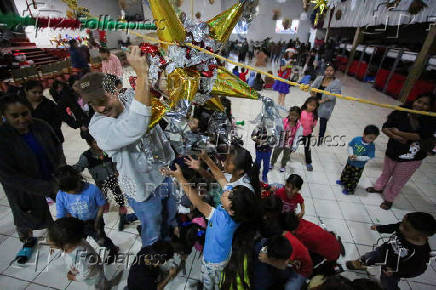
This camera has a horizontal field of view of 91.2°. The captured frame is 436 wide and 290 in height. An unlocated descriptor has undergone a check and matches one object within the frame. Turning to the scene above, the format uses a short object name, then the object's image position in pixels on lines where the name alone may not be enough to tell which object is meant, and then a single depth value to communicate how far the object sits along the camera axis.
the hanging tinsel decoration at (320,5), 1.30
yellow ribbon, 0.99
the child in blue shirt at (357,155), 2.78
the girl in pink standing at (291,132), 3.16
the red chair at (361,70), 10.75
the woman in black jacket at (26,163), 1.65
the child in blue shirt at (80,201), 1.77
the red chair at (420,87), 6.69
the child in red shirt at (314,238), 1.83
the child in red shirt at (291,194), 2.18
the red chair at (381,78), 8.97
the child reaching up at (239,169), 1.74
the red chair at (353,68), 11.66
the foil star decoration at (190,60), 0.99
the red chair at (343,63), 12.91
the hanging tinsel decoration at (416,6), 4.79
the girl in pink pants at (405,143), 2.38
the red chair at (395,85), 7.95
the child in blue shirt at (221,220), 1.34
